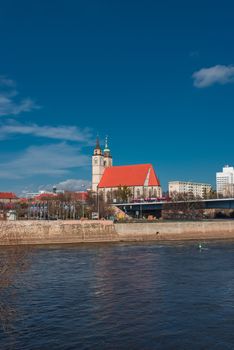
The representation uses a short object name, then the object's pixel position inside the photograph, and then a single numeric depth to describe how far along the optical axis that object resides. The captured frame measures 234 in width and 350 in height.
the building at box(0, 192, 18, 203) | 172.10
